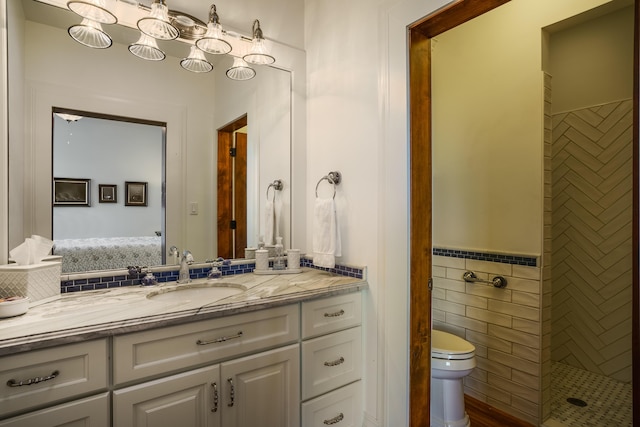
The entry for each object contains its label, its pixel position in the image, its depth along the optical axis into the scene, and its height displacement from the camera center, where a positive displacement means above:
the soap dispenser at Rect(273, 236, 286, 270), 1.98 -0.27
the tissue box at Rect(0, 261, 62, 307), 1.20 -0.25
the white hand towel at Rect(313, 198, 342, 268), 1.83 -0.12
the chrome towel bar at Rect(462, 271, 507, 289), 2.09 -0.43
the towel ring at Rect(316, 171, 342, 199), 1.91 +0.19
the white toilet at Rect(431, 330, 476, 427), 1.82 -0.94
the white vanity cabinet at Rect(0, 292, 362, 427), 0.98 -0.57
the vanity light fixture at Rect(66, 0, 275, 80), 1.46 +0.85
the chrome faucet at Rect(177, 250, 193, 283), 1.67 -0.28
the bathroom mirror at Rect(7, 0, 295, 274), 1.39 +0.51
